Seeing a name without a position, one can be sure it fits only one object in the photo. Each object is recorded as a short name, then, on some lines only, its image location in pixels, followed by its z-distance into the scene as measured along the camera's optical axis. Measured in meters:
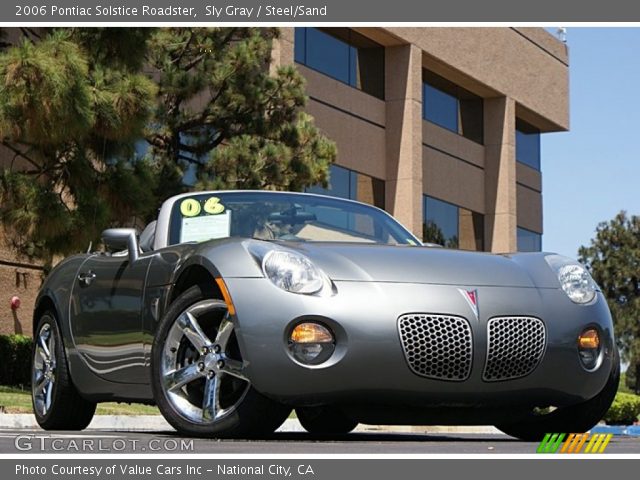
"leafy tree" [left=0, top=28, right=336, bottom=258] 15.17
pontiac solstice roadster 5.94
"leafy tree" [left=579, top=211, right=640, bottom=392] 54.41
